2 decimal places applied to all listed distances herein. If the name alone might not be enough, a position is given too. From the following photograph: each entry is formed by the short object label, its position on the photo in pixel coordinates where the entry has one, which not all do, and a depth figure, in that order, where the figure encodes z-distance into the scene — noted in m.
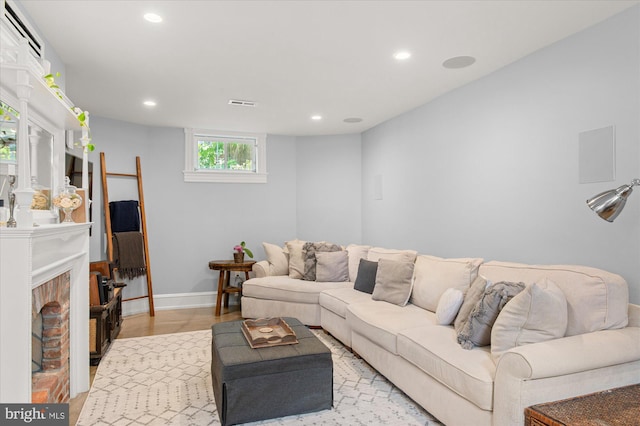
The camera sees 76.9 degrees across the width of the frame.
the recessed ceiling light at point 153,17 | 2.54
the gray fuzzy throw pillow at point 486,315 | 2.46
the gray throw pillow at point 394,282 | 3.69
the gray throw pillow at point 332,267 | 4.87
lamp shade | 2.22
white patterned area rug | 2.58
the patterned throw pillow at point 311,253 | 5.00
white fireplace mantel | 1.78
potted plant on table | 5.52
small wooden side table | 5.34
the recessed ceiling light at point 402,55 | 3.13
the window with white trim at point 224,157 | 5.81
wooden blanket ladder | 5.07
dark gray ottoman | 2.47
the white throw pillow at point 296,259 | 5.09
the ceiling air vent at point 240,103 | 4.42
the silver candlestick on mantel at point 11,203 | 1.91
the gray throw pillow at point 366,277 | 4.18
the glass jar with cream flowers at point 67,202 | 2.70
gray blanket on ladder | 5.09
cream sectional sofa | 2.00
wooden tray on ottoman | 2.75
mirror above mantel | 1.88
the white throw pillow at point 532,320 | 2.21
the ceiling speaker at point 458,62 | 3.24
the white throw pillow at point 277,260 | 5.24
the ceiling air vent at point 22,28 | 2.20
